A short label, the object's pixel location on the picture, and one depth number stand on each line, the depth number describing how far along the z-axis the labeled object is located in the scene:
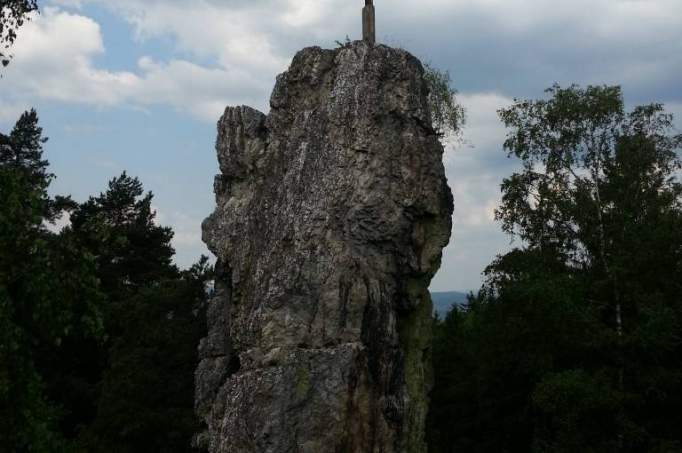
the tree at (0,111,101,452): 6.05
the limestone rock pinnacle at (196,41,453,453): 13.82
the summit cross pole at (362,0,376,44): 16.03
